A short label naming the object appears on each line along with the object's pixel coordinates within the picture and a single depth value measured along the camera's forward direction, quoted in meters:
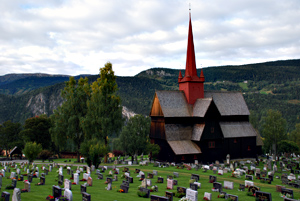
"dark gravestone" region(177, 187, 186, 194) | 18.56
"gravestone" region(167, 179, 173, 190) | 21.13
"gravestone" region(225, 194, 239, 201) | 16.91
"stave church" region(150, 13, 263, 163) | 44.34
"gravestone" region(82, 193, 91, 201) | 15.16
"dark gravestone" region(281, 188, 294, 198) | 18.45
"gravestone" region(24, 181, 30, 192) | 18.69
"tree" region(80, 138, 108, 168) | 32.16
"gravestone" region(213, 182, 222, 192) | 20.24
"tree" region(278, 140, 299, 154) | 52.81
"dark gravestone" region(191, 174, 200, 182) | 25.11
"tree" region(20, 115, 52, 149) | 56.03
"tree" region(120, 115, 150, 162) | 42.72
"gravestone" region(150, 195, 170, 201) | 14.88
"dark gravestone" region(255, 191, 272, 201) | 16.61
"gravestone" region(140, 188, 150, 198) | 18.03
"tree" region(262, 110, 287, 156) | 54.81
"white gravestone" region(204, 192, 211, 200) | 17.22
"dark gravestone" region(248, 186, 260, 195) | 19.44
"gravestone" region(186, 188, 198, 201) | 16.11
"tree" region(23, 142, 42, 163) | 36.72
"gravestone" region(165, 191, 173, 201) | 16.53
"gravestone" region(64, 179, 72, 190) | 19.58
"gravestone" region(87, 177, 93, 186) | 22.03
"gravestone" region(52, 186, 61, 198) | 16.14
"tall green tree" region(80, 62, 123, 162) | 41.25
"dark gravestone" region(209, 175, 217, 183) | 24.74
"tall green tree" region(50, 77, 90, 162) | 45.44
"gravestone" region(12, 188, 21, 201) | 14.33
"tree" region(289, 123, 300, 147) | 64.34
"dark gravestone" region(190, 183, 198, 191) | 20.24
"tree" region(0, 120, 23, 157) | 64.62
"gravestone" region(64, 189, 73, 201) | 15.64
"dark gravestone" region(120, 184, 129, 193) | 19.44
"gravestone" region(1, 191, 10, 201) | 15.04
